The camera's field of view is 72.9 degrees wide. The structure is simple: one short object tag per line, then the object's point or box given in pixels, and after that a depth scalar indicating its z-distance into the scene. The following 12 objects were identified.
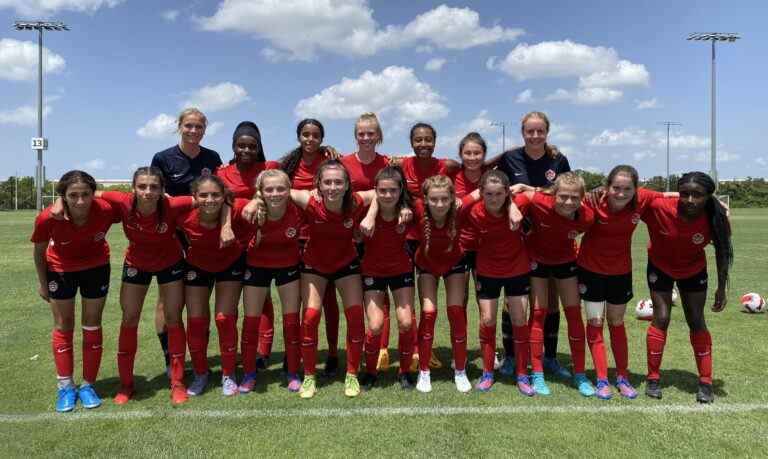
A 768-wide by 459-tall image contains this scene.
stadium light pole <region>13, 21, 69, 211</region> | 33.94
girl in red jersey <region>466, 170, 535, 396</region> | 3.85
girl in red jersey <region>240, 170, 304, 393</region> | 3.86
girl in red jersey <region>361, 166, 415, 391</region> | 3.92
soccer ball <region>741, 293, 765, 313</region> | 6.16
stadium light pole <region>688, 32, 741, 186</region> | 34.53
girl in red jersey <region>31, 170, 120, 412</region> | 3.55
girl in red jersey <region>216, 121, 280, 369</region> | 4.25
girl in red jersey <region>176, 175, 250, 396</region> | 3.80
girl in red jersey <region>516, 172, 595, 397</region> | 3.75
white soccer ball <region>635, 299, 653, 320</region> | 6.01
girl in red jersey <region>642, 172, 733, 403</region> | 3.66
